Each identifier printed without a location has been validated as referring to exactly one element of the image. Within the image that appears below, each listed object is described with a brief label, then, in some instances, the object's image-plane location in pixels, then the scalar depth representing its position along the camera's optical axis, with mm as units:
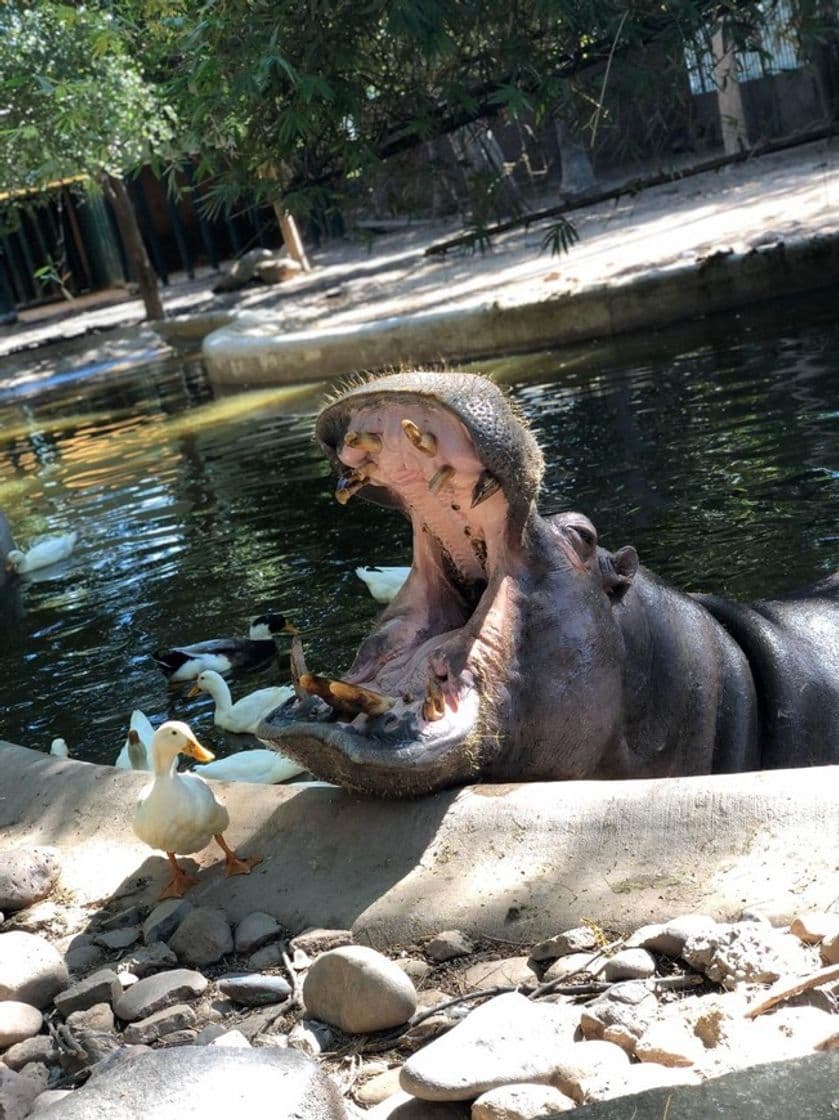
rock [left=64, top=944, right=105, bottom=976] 3225
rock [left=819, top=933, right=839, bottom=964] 2400
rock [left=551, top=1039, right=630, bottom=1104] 2203
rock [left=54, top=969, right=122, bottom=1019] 2965
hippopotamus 3234
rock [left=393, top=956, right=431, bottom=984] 2873
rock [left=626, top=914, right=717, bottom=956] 2604
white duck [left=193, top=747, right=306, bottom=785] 4898
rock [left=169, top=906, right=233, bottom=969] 3119
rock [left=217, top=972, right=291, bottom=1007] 2863
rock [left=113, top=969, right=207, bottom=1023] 2887
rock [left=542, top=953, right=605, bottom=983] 2654
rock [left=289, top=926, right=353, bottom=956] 3055
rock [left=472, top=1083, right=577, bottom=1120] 2168
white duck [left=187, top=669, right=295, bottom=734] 5652
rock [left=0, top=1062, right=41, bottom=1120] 2506
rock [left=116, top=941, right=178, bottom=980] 3107
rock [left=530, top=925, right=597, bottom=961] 2760
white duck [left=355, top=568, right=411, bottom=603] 6434
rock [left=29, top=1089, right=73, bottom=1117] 2504
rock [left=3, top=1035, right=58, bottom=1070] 2795
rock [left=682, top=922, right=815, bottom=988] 2422
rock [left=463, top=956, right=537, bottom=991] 2729
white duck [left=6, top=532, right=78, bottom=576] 9002
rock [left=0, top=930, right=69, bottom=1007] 3029
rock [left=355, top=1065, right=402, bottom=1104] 2420
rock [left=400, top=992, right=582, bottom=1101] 2254
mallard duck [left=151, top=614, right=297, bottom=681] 6160
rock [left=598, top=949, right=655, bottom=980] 2564
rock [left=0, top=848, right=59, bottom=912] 3619
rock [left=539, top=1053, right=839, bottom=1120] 2049
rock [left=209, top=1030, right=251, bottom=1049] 2601
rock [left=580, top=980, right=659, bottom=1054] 2350
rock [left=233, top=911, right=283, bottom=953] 3146
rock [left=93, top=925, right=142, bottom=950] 3301
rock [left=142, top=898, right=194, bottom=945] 3271
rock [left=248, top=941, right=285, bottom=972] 3047
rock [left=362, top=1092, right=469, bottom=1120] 2275
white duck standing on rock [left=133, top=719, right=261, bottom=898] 3473
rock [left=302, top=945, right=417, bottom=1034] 2619
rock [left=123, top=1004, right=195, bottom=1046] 2793
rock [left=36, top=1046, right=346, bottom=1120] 2256
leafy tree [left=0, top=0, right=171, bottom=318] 15758
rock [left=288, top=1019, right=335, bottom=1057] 2637
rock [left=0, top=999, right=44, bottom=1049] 2891
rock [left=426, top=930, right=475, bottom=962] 2930
